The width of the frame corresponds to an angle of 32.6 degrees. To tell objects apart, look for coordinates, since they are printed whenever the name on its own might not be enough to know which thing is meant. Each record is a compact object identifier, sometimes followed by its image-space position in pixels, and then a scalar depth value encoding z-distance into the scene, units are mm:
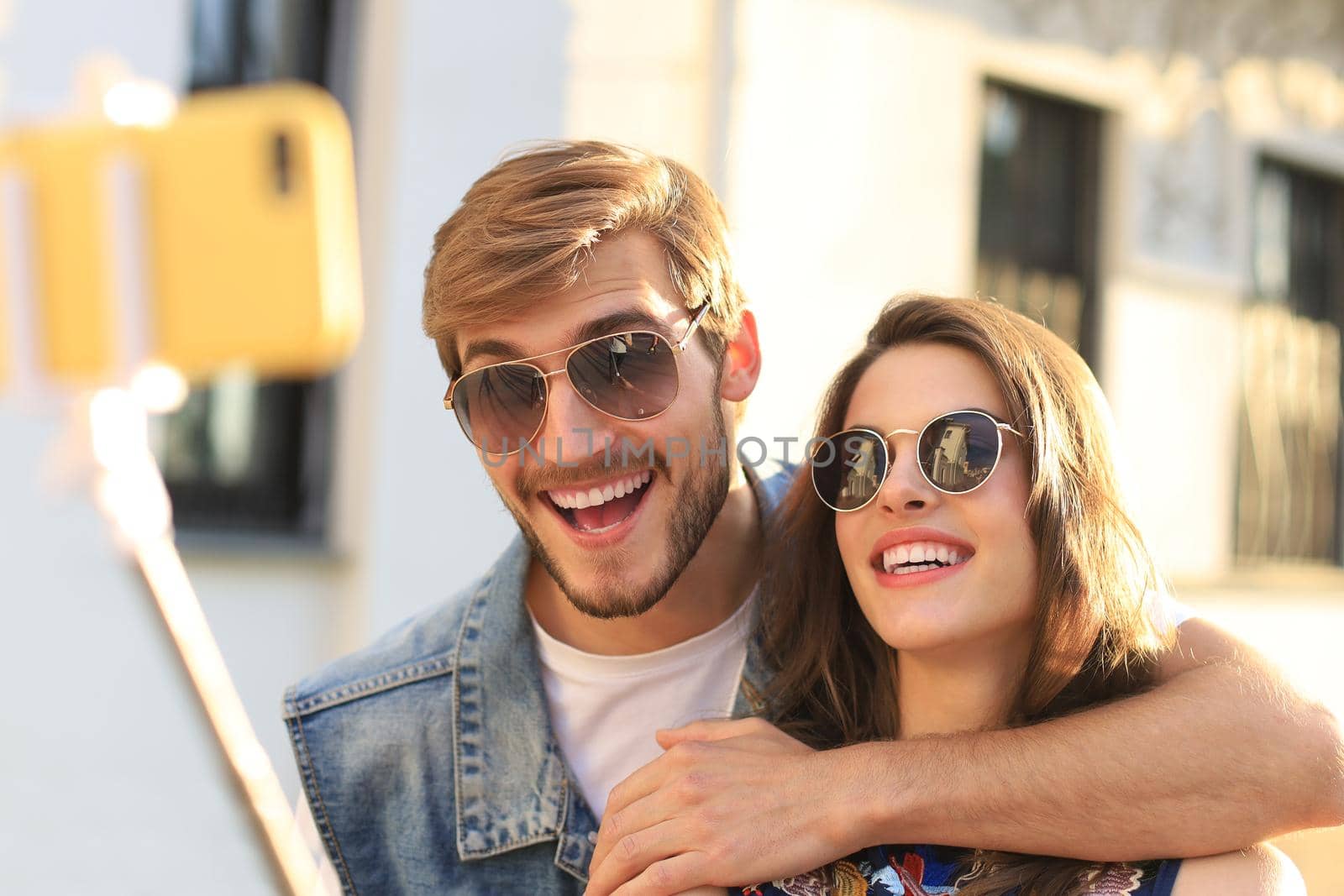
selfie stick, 716
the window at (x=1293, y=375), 3479
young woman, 1075
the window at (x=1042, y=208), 2954
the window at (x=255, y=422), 2065
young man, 1048
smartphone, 744
